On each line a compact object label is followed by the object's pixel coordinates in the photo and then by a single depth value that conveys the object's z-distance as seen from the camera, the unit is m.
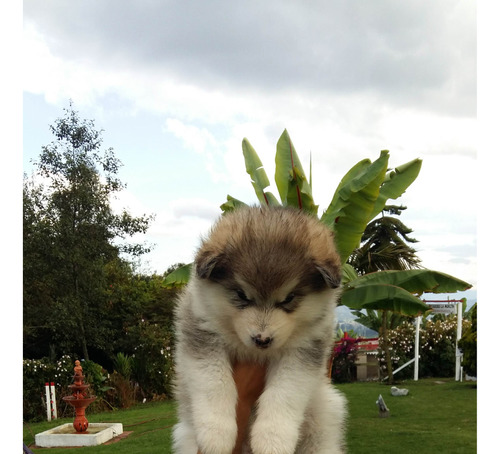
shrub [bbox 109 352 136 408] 15.72
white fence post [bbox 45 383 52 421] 13.82
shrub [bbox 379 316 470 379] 18.64
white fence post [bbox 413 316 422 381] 16.88
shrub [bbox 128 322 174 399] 16.47
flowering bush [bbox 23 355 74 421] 14.47
